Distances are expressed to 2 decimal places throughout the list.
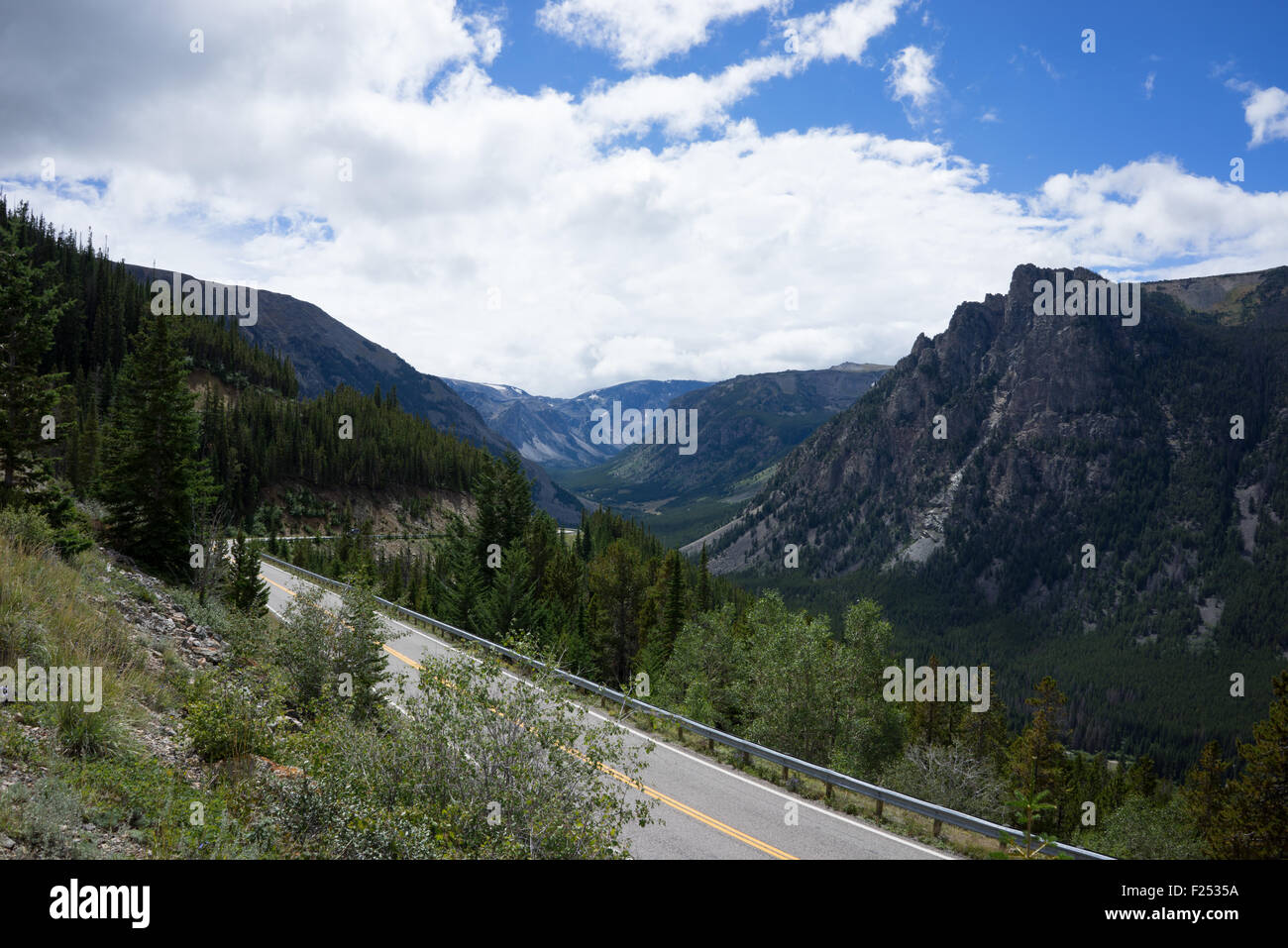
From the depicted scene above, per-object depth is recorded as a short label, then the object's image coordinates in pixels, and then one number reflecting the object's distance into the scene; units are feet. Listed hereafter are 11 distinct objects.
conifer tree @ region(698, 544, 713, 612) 245.94
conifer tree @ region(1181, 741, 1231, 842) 156.04
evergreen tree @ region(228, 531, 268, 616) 79.92
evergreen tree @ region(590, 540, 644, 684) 185.26
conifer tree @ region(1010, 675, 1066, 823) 169.89
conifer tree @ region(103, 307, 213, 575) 88.74
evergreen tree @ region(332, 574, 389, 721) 55.26
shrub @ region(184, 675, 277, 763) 35.17
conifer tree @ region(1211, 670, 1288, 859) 96.07
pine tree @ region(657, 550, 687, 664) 177.27
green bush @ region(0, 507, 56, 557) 49.06
